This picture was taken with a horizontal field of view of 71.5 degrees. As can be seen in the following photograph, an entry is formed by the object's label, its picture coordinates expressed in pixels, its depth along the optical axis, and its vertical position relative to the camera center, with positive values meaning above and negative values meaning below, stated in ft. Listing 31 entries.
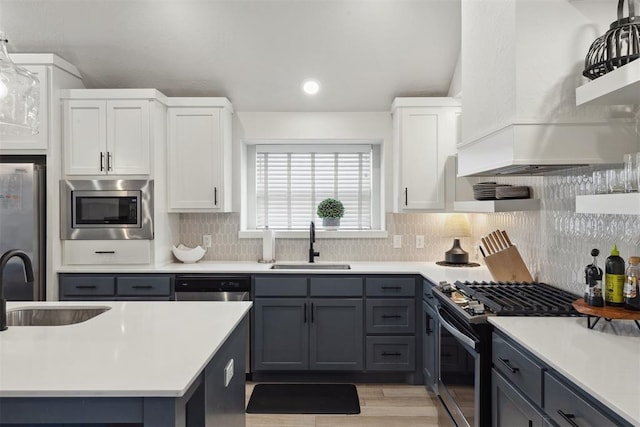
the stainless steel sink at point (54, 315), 6.94 -1.61
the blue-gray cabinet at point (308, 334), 11.60 -3.15
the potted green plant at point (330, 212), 13.83 +0.06
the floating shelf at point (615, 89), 4.75 +1.49
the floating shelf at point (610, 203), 4.72 +0.13
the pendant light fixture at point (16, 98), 6.23 +1.70
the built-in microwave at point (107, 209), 11.93 +0.11
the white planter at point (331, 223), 13.89 -0.29
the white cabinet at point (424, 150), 12.50 +1.80
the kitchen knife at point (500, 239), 10.08 -0.57
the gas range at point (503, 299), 6.77 -1.44
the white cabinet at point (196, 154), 12.72 +1.71
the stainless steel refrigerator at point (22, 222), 11.02 -0.22
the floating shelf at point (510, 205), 9.29 +0.20
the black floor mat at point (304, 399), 10.21 -4.49
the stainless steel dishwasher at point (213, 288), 11.68 -1.96
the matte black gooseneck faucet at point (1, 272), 5.64 -0.76
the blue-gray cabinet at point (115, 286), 11.64 -1.92
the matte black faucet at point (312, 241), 13.23 -0.82
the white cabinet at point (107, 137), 11.91 +2.06
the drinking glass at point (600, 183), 7.25 +0.53
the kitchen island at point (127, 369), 4.03 -1.53
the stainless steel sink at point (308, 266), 13.05 -1.56
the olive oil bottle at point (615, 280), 5.78 -0.85
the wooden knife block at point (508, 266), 9.48 -1.11
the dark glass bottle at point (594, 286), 5.92 -0.97
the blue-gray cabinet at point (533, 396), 4.22 -2.03
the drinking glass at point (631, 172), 5.26 +0.51
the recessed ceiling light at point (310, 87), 13.08 +3.77
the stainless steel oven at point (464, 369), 6.68 -2.61
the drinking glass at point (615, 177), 6.77 +0.58
